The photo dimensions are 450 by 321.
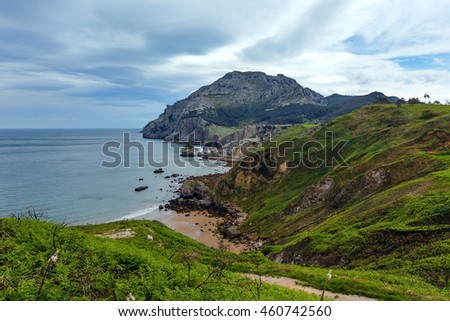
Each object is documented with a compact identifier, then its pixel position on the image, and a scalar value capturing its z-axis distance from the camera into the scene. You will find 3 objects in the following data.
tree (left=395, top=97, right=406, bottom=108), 92.75
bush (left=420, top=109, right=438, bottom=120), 72.81
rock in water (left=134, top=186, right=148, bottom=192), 102.65
